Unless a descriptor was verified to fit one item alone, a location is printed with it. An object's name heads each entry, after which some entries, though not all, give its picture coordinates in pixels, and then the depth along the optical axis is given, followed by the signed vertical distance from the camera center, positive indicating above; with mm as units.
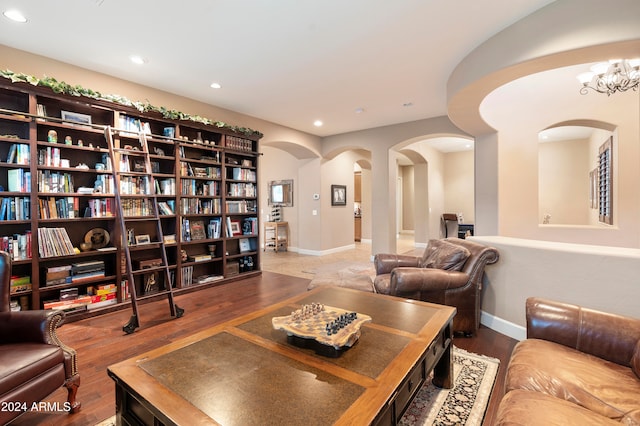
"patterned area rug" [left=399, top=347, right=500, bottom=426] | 1710 -1245
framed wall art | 7512 +379
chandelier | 3092 +1448
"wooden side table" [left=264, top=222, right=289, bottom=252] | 7902 -698
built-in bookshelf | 2947 +202
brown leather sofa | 1132 -795
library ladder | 3146 +89
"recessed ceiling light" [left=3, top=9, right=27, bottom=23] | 2431 +1706
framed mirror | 7914 +486
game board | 1388 -615
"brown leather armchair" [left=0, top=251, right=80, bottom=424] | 1470 -799
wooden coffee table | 1007 -691
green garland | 2818 +1350
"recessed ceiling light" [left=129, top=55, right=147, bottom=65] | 3176 +1709
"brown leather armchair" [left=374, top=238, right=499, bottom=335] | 2646 -696
